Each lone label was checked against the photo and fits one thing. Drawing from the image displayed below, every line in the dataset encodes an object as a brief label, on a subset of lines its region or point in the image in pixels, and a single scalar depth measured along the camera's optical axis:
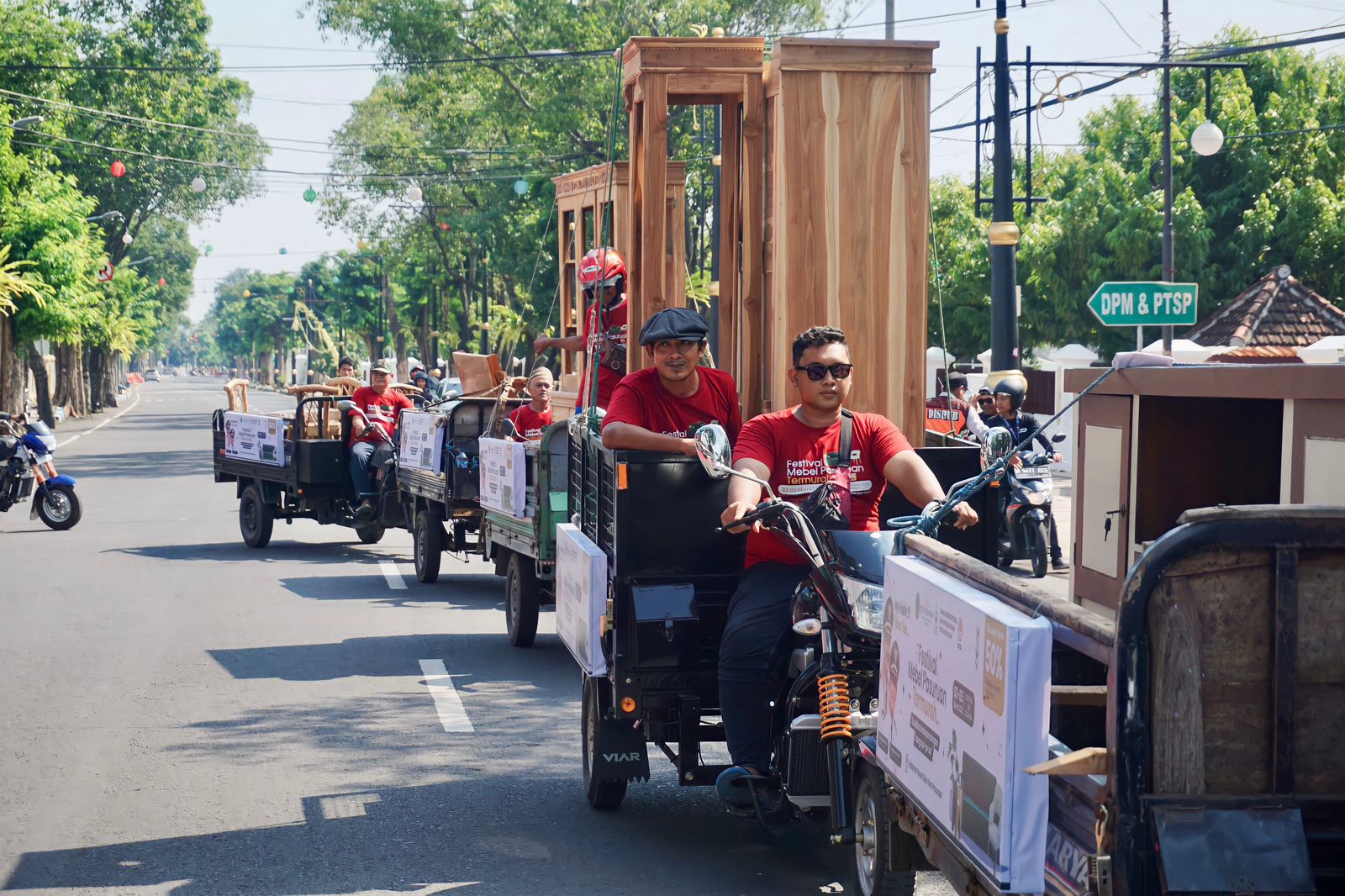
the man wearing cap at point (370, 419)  16.23
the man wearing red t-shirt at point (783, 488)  5.46
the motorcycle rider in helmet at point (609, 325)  9.45
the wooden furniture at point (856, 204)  7.64
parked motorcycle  19.44
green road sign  13.20
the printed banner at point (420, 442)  13.84
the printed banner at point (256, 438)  17.08
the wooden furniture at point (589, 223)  12.82
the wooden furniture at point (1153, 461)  9.02
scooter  14.67
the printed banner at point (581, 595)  6.28
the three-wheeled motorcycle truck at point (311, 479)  16.33
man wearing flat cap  6.66
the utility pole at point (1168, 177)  23.06
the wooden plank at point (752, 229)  8.16
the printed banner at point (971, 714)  3.31
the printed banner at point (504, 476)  11.07
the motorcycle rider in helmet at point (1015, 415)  15.35
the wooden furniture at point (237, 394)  18.85
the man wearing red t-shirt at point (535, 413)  12.65
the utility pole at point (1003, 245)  16.05
